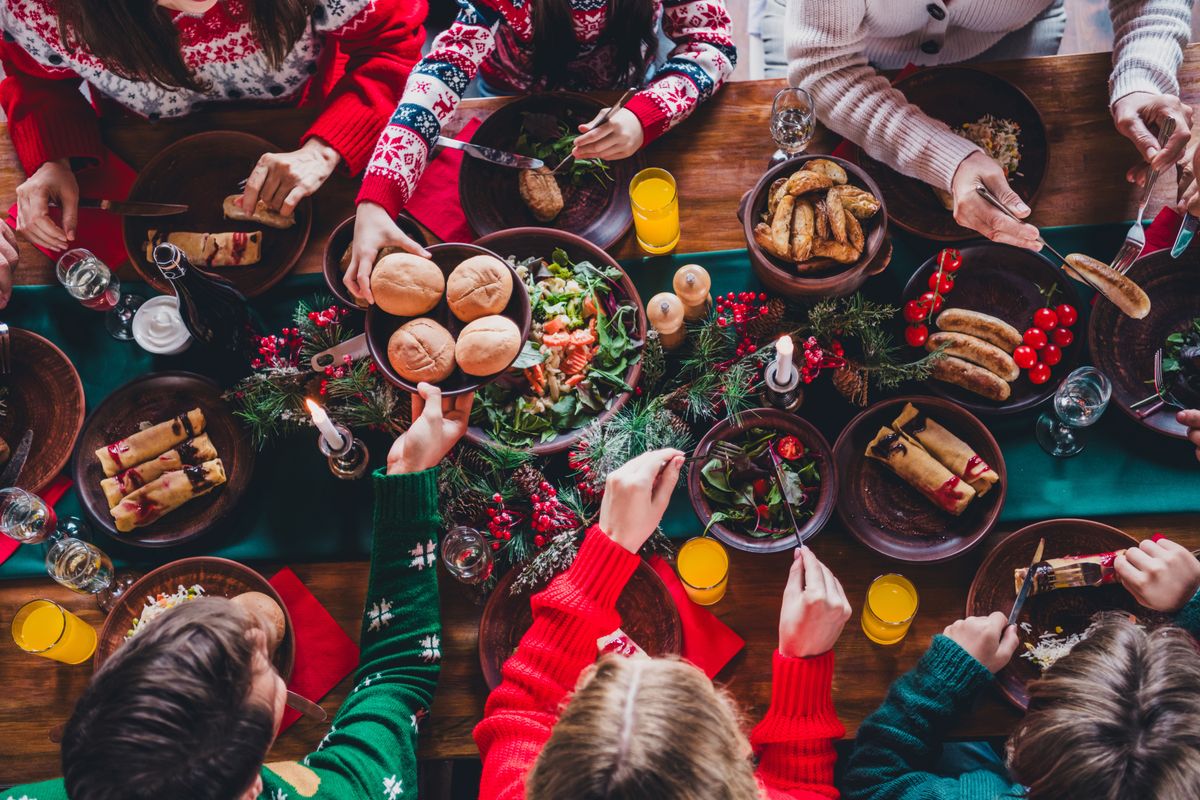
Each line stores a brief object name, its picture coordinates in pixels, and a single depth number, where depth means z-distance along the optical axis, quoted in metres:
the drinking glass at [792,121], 1.79
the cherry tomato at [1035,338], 1.68
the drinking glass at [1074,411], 1.65
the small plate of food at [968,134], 1.80
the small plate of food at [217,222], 1.86
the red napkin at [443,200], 1.89
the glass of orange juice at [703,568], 1.61
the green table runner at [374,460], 1.67
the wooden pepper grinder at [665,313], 1.61
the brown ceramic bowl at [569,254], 1.64
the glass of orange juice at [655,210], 1.71
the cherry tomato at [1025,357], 1.67
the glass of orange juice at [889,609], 1.58
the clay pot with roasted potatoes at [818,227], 1.59
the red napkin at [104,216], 1.93
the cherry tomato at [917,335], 1.71
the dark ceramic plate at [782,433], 1.60
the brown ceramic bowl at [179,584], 1.67
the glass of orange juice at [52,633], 1.61
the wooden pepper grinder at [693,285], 1.65
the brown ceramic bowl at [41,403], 1.80
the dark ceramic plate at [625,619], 1.63
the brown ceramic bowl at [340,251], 1.75
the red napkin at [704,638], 1.63
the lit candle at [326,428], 1.52
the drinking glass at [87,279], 1.84
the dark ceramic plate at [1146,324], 1.70
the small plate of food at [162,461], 1.72
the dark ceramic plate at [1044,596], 1.59
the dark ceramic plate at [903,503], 1.62
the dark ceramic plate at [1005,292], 1.68
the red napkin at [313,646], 1.67
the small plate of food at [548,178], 1.85
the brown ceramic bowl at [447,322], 1.52
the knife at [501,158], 1.81
